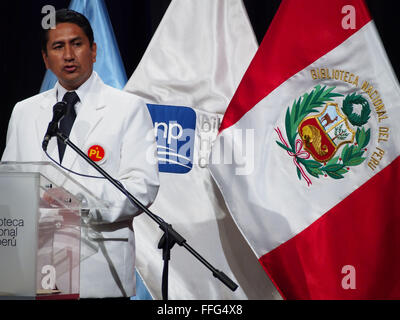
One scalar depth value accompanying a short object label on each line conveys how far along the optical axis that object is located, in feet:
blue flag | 19.46
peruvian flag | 18.11
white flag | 18.85
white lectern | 14.61
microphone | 15.55
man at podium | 16.20
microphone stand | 15.56
